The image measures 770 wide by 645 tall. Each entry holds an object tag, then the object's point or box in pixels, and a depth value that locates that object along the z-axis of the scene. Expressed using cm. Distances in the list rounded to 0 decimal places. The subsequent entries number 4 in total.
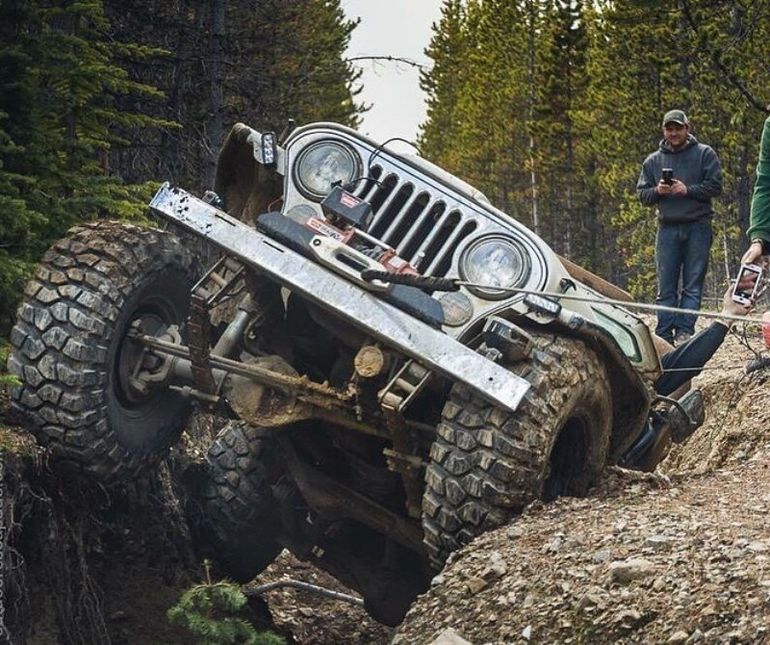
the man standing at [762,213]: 617
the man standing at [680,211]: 1069
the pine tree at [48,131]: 830
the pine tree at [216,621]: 678
